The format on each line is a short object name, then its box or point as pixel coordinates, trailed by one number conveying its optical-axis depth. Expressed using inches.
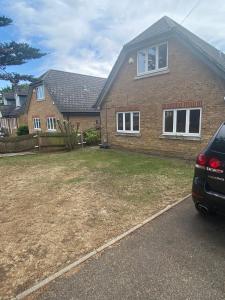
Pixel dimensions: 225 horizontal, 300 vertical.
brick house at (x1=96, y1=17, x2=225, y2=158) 356.5
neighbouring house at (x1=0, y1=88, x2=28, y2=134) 1033.2
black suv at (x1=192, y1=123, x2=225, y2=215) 132.3
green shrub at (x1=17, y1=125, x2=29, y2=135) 965.2
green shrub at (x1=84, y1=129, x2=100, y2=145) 638.5
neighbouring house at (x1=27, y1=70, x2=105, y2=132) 717.3
